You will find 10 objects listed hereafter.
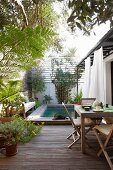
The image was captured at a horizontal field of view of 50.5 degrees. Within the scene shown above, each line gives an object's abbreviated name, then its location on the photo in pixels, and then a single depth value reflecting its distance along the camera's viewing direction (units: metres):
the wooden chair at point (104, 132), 1.80
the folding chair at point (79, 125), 2.33
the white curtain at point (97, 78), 3.53
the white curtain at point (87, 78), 4.51
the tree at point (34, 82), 6.89
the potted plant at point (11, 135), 2.09
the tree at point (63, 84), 6.97
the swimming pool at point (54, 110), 5.63
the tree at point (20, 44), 1.95
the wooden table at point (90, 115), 2.18
